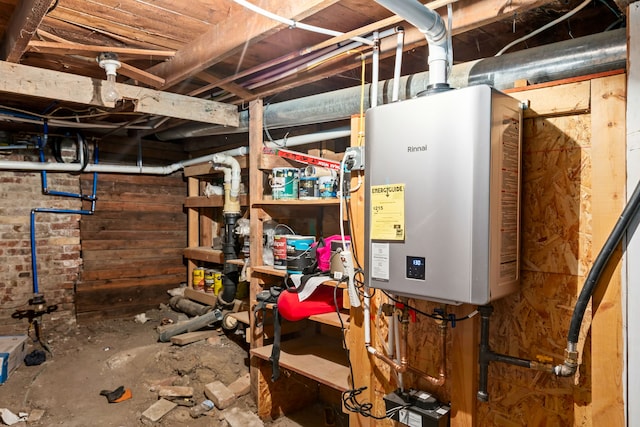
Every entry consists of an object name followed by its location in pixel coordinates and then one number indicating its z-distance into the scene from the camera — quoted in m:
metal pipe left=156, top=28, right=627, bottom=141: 1.26
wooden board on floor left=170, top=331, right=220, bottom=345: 3.01
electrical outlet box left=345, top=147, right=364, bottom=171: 1.59
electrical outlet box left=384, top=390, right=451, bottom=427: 1.39
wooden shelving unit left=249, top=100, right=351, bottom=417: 2.31
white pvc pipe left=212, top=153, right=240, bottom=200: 2.98
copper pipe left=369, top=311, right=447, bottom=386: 1.39
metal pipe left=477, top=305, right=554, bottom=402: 1.25
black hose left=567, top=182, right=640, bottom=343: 1.01
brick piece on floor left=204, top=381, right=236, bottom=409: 2.46
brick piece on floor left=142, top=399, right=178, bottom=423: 2.35
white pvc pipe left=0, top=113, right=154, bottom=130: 2.84
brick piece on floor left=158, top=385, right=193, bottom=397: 2.55
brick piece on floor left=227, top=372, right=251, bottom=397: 2.55
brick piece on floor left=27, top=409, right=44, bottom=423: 2.35
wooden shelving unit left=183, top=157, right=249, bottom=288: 3.77
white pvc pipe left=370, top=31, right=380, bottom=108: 1.52
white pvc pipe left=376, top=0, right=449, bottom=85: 1.06
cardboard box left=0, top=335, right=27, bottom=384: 2.71
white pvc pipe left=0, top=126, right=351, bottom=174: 2.40
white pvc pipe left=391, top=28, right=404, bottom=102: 1.44
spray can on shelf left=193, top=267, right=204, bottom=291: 3.72
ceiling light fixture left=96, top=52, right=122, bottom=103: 1.90
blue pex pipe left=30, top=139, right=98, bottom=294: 3.40
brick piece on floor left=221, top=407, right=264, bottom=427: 2.33
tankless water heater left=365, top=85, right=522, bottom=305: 1.08
